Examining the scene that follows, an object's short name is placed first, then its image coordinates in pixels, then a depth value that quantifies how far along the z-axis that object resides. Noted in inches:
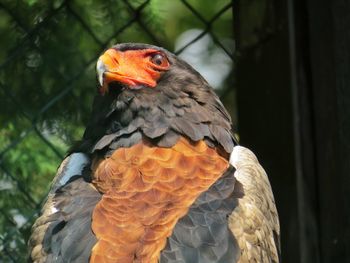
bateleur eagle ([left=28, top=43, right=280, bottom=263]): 245.8
